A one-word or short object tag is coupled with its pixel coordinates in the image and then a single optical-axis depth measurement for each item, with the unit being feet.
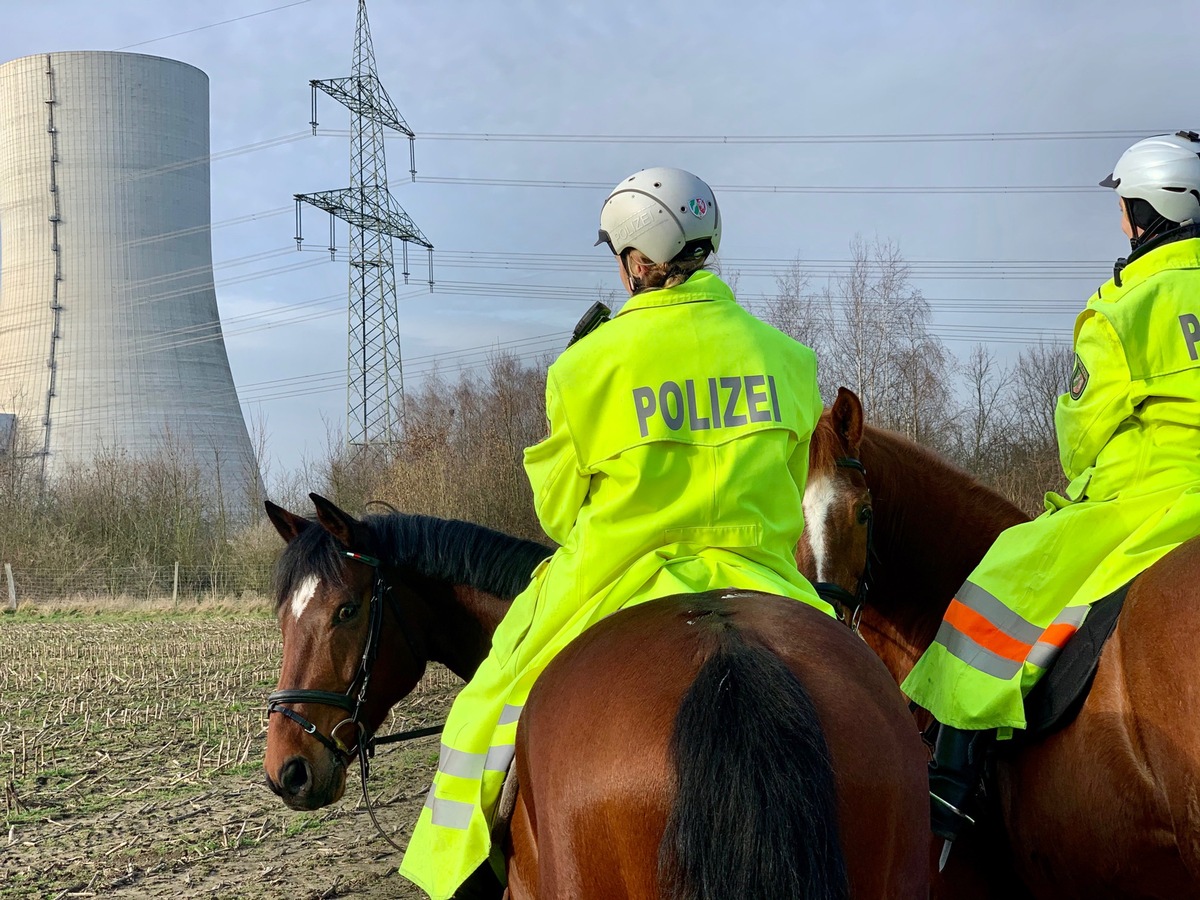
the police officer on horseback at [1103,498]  8.57
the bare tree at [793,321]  79.82
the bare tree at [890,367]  75.41
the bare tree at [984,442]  62.23
